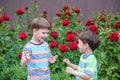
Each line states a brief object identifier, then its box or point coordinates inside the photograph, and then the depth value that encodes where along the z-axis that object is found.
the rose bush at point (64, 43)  4.90
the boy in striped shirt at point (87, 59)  3.62
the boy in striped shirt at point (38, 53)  3.87
